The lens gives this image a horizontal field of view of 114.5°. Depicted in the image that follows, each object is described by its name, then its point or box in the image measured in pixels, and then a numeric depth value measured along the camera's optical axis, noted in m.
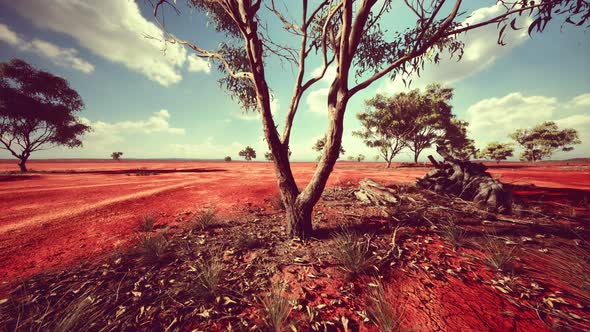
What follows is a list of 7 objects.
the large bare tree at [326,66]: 3.29
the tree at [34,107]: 18.25
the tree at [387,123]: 25.03
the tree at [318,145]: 36.38
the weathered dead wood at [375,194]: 5.63
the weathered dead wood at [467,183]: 5.09
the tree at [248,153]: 54.03
